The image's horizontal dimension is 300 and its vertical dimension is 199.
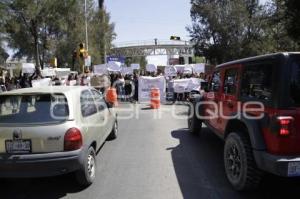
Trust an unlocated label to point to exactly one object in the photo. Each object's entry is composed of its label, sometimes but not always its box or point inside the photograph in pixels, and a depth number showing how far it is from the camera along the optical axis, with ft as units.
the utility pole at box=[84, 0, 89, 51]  82.25
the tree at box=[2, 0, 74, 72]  74.16
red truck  10.49
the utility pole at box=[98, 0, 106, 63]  100.84
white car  11.97
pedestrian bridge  216.99
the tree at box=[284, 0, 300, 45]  36.18
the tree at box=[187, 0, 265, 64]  82.46
